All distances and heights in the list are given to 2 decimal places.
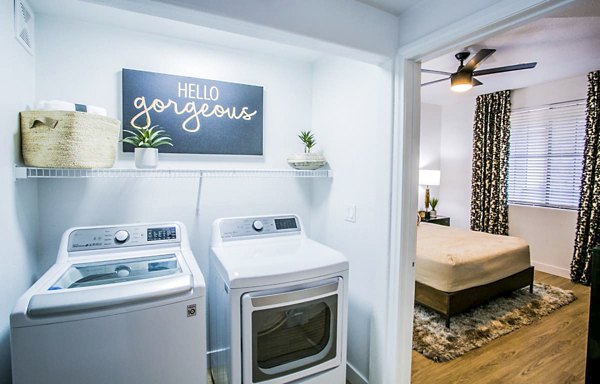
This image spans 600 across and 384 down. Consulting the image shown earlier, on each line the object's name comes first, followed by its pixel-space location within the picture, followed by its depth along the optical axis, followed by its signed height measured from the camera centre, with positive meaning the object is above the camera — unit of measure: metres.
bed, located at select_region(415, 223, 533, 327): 2.64 -0.85
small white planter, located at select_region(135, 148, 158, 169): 1.69 +0.10
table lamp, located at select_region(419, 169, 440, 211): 4.90 +0.03
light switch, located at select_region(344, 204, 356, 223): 1.99 -0.23
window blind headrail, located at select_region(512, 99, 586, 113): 3.77 +0.97
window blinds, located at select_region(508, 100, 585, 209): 3.82 +0.34
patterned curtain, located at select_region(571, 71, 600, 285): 3.52 -0.13
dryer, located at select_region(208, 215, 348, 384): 1.39 -0.67
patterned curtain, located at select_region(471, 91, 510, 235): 4.43 +0.23
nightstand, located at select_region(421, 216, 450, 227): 4.82 -0.67
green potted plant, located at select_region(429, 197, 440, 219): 5.08 -0.47
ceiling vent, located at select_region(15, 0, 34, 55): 1.38 +0.72
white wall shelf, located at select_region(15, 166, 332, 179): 1.47 +0.02
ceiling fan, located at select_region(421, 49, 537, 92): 2.67 +1.01
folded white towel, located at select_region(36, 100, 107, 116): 1.43 +0.33
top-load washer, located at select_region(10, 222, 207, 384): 1.04 -0.55
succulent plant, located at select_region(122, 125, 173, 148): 1.73 +0.21
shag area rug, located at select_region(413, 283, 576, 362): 2.40 -1.29
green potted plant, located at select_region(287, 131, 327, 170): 2.17 +0.13
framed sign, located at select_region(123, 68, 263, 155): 1.88 +0.44
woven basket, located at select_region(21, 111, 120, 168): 1.35 +0.17
